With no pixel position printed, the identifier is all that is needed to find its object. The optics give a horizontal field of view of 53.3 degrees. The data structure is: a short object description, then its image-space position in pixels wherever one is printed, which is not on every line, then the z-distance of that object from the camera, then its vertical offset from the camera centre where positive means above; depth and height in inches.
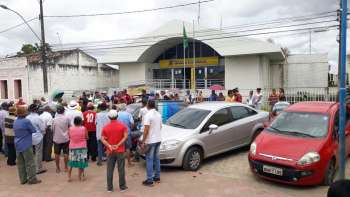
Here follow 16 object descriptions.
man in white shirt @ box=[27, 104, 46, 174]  328.6 -46.1
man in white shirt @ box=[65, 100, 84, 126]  355.6 -27.4
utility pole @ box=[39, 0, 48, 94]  828.6 +95.3
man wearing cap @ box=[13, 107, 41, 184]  297.1 -51.8
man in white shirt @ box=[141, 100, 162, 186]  283.1 -42.2
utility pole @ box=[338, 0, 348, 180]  198.7 -4.5
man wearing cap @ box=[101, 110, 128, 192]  268.8 -44.5
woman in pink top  303.3 -52.5
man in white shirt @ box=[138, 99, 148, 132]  369.4 -26.1
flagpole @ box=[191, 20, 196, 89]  1015.0 +67.6
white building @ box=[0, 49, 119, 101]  1158.3 +40.9
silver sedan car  324.4 -48.1
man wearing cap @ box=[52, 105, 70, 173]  332.2 -44.9
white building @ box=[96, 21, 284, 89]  942.4 +73.9
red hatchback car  263.4 -51.6
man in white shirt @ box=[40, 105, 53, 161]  357.1 -50.0
